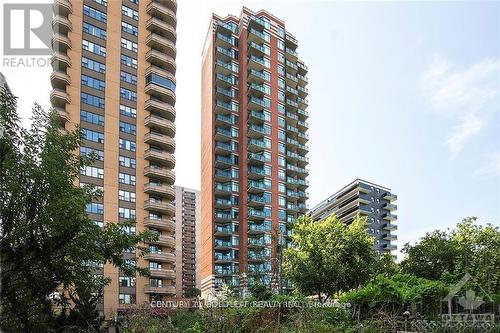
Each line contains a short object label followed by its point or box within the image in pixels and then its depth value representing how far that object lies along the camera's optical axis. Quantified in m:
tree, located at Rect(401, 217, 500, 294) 32.78
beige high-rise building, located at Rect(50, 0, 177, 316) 47.38
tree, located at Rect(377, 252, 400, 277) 47.89
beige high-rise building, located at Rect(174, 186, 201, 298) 133.00
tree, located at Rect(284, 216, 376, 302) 35.00
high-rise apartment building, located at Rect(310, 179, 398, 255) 103.38
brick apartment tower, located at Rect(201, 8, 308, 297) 64.56
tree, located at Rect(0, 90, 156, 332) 9.61
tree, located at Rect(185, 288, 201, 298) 108.20
